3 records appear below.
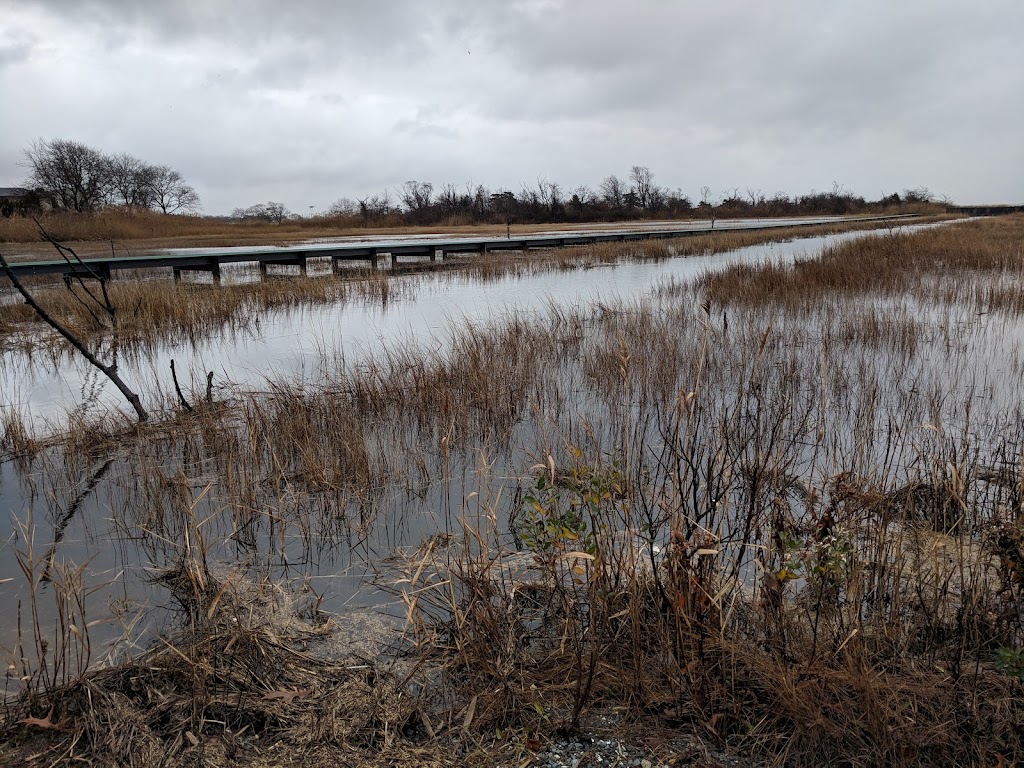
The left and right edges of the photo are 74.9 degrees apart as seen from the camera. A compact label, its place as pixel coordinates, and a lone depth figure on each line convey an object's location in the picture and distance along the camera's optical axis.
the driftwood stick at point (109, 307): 8.75
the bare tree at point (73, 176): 43.78
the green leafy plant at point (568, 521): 2.56
